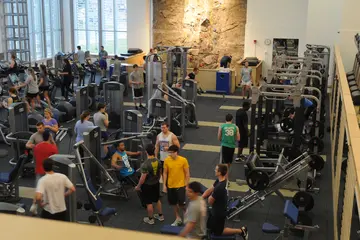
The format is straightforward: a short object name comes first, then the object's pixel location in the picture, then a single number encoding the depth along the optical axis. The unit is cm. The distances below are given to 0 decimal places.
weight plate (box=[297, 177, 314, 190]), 860
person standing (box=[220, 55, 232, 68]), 1983
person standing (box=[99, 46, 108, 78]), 2086
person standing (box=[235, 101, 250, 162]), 994
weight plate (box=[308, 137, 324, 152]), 1012
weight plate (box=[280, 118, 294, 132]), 1055
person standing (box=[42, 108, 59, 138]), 943
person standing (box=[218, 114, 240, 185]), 880
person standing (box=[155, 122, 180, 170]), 822
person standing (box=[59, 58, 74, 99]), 1570
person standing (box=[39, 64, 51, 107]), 1443
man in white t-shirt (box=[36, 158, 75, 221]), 588
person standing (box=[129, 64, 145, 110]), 1466
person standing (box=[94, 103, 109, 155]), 1010
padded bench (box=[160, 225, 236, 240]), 618
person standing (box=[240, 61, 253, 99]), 1659
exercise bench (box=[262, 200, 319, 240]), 652
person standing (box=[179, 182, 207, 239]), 535
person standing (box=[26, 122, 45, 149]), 832
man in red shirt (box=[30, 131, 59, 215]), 756
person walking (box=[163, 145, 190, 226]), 684
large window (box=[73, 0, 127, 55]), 2455
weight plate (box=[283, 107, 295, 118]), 1107
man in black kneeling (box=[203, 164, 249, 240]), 602
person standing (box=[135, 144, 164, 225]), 700
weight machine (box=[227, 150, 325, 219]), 734
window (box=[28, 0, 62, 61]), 2242
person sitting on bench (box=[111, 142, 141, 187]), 803
